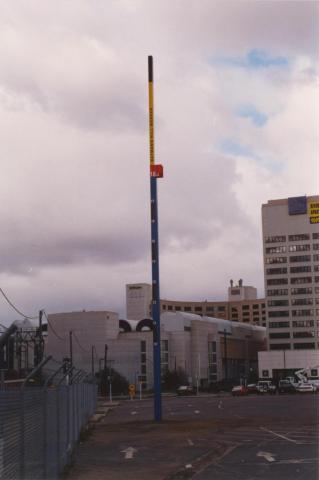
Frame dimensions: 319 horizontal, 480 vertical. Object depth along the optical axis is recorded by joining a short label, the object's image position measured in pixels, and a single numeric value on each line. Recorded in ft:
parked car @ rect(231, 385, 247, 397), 282.77
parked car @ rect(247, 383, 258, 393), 304.91
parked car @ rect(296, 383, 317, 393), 285.84
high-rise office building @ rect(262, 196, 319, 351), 578.25
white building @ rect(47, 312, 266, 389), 490.90
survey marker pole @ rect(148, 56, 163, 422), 125.39
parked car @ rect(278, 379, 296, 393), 297.53
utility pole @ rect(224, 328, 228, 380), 538.06
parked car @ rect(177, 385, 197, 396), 340.39
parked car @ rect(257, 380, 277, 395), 299.58
